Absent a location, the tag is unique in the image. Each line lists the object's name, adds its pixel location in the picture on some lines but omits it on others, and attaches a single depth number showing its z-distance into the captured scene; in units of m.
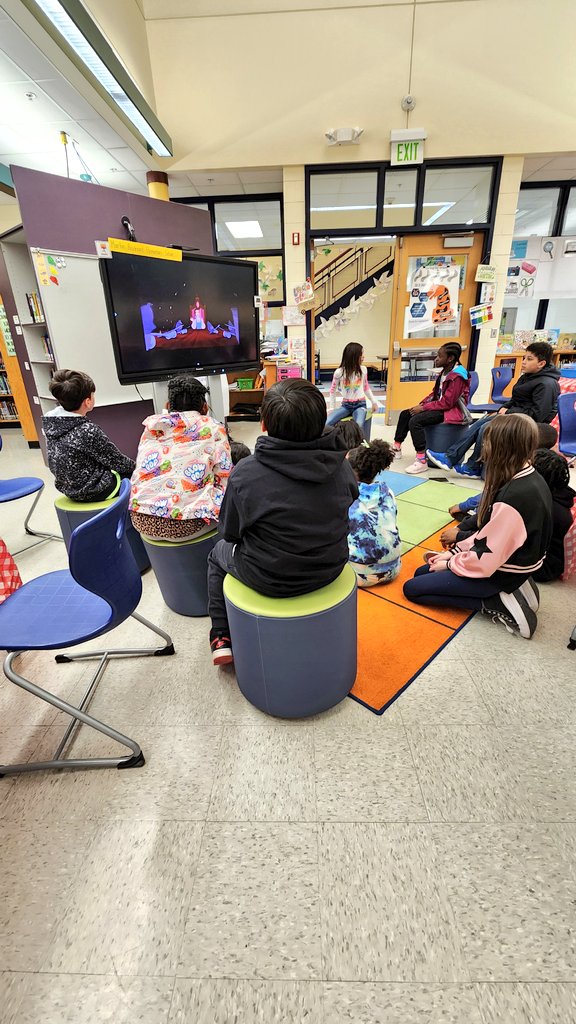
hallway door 5.70
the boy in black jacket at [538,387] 3.62
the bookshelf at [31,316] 4.30
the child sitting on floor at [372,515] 2.23
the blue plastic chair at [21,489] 2.93
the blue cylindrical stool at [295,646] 1.45
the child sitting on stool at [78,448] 2.27
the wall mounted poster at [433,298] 5.77
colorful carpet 1.78
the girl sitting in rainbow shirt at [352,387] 4.30
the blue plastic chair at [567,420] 3.50
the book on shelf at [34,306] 4.57
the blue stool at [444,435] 4.20
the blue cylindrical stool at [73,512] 2.32
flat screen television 2.97
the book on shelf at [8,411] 6.96
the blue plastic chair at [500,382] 5.59
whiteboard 3.21
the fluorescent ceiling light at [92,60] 2.61
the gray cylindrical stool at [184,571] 2.08
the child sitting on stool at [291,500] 1.38
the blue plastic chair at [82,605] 1.36
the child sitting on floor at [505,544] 1.81
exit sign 5.09
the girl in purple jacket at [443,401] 4.02
